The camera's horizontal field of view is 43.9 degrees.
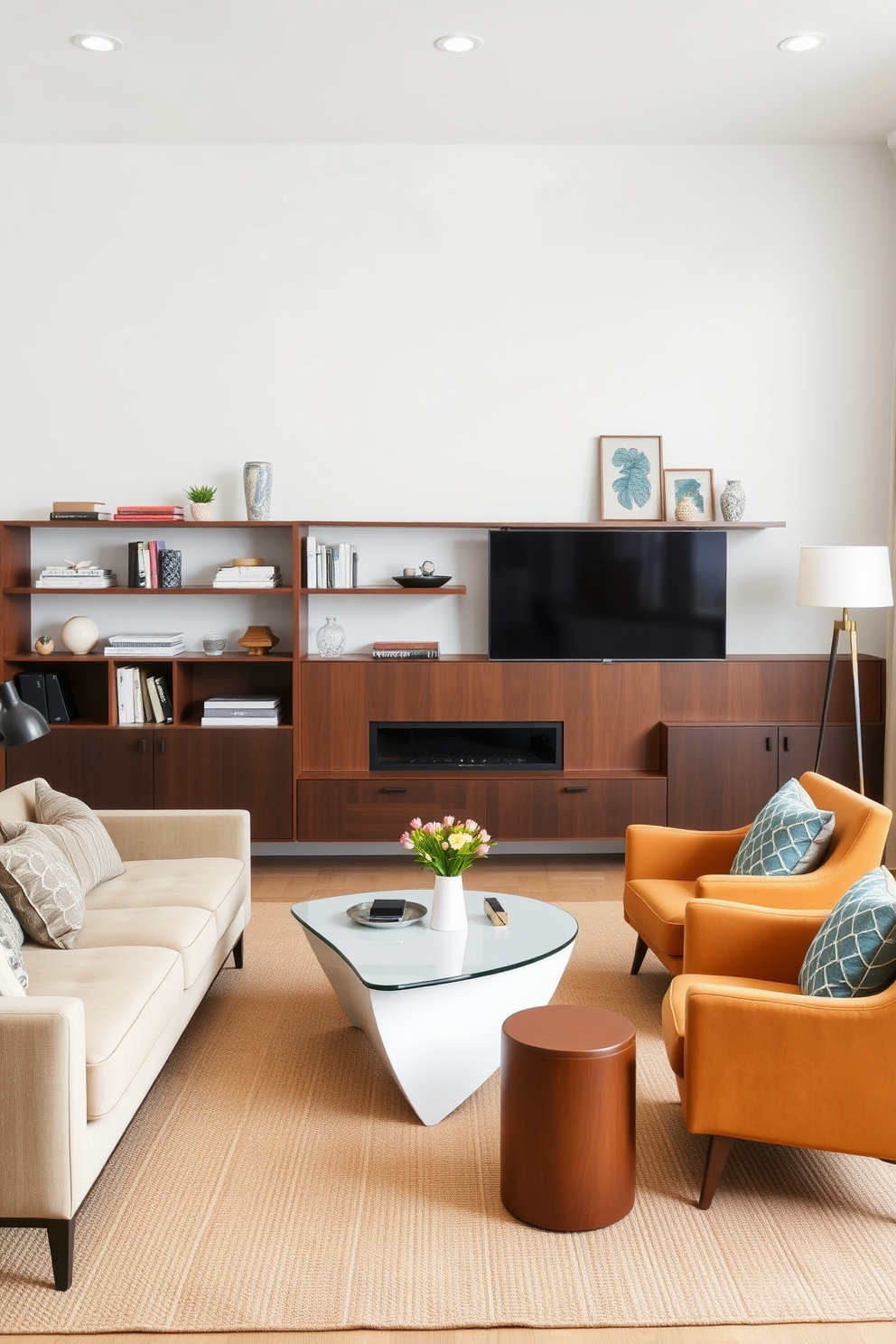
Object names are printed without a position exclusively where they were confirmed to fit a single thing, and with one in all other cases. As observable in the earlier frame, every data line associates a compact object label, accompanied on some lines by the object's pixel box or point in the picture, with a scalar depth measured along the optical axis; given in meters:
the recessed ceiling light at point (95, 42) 4.15
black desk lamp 2.54
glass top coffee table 2.75
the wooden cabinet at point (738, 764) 5.03
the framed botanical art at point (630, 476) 5.34
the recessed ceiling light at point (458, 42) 4.13
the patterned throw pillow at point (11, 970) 2.32
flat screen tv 5.19
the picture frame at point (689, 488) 5.37
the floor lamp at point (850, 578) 4.73
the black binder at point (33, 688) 5.15
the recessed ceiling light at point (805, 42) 4.16
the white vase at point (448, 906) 3.10
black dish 5.16
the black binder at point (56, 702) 5.18
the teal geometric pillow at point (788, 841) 3.30
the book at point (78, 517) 5.10
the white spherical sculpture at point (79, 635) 5.20
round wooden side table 2.30
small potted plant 5.14
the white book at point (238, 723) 5.12
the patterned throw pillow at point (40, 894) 2.90
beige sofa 2.10
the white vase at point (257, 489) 5.12
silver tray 3.14
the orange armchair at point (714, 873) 3.17
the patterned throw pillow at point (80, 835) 3.39
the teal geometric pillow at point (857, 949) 2.44
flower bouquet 3.02
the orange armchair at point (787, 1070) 2.30
